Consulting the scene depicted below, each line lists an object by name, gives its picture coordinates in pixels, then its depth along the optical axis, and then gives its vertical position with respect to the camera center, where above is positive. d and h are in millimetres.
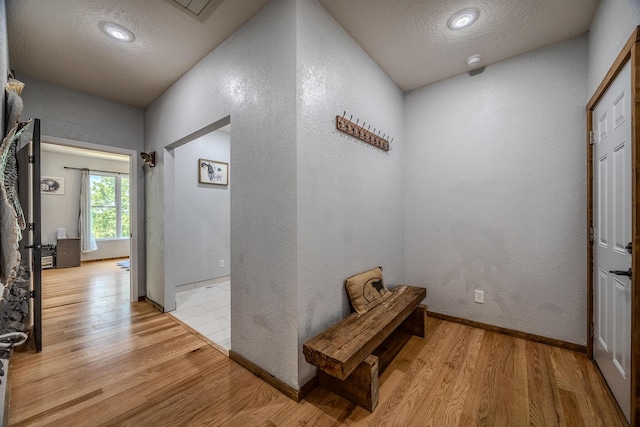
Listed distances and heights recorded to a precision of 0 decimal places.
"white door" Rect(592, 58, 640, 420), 1458 -163
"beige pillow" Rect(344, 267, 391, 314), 2053 -660
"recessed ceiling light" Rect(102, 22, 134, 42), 2047 +1499
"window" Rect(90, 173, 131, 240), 6695 +226
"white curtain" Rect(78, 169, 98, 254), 6281 -14
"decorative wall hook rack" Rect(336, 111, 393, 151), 2027 +701
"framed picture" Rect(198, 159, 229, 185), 4208 +706
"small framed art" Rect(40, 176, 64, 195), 5938 +700
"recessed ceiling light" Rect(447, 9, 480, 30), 1896 +1468
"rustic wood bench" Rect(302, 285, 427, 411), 1456 -824
